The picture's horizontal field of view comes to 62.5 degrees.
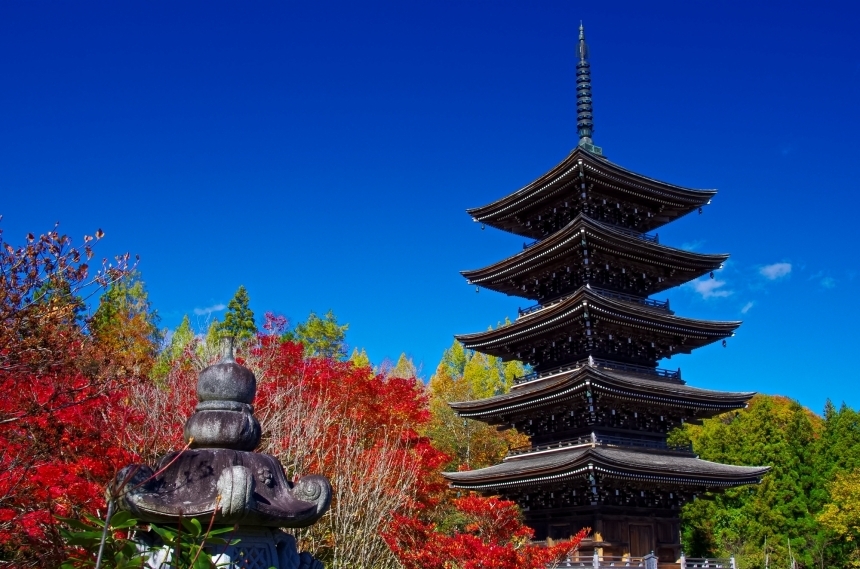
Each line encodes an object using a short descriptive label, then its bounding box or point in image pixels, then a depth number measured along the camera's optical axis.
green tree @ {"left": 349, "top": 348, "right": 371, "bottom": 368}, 52.35
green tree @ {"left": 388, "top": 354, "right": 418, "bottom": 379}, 55.81
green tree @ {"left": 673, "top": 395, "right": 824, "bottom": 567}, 37.84
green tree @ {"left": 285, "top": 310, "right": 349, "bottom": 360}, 49.48
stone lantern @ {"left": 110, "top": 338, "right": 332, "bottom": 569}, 5.66
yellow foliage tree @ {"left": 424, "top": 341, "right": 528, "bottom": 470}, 39.00
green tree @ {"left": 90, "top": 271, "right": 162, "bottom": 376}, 35.09
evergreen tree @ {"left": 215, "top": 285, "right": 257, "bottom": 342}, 46.88
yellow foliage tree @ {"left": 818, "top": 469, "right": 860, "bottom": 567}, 35.06
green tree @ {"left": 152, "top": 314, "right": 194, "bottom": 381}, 30.57
